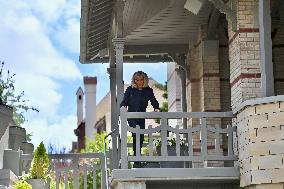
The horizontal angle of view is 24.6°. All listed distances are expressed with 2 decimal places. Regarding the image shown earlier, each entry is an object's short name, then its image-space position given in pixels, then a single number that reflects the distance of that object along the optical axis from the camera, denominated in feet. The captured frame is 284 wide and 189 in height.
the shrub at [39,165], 40.68
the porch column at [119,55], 41.29
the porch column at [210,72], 48.01
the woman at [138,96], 37.83
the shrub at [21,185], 34.32
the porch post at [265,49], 33.78
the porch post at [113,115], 44.65
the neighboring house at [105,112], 151.02
